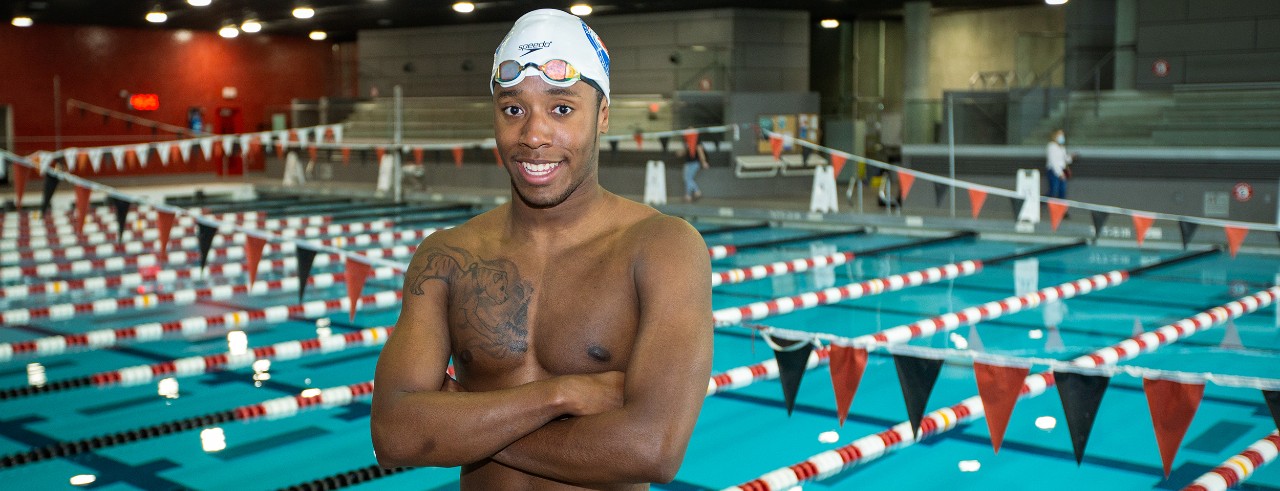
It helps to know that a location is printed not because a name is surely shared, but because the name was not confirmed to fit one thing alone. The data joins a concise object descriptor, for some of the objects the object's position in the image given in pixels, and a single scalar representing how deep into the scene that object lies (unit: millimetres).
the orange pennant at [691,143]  16828
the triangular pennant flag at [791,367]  4574
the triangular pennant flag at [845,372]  4598
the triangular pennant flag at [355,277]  6742
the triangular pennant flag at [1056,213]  11781
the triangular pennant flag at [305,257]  7055
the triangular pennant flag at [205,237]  7895
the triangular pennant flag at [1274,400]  3619
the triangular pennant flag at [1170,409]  3736
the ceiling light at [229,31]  22203
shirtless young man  1550
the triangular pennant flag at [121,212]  9734
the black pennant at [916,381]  4141
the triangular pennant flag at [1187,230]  10164
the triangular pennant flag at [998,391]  4105
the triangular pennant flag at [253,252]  7551
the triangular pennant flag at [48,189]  11143
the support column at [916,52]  20125
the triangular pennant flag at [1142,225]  9969
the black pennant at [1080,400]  3758
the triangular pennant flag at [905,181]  12328
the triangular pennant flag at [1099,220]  10992
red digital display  24125
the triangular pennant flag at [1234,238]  9469
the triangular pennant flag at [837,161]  13305
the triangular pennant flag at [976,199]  12195
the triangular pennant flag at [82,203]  11328
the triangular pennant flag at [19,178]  13172
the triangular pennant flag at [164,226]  9617
